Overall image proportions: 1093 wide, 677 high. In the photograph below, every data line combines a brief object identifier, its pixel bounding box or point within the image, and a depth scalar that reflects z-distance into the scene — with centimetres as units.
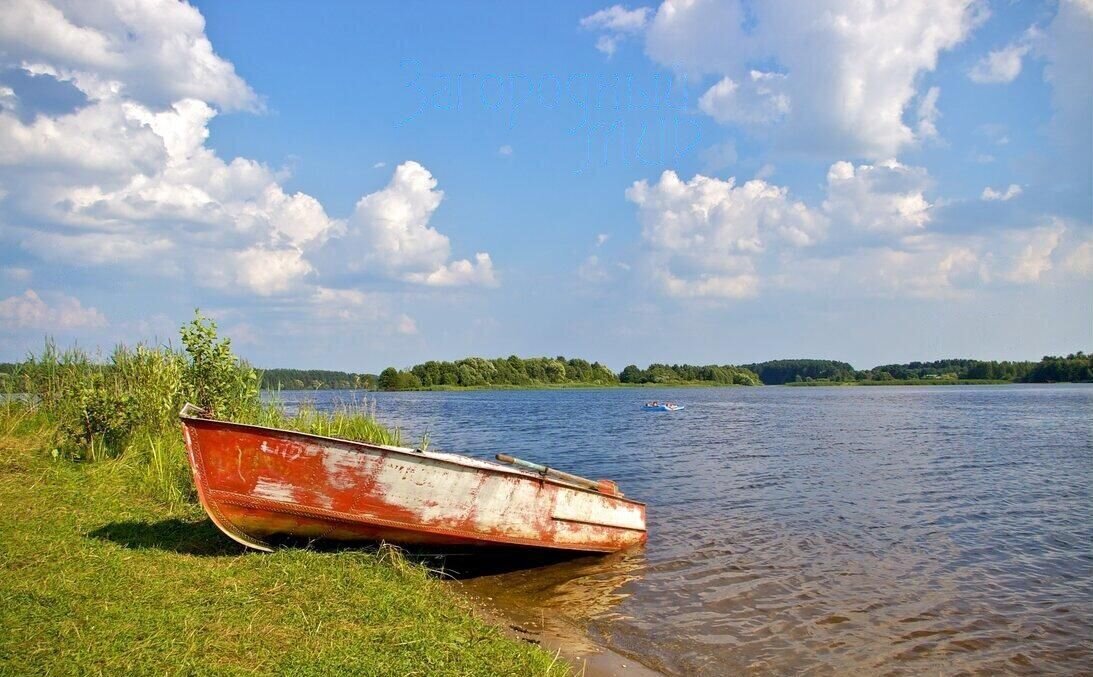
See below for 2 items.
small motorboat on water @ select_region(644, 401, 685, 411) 5219
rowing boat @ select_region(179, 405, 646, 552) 748
